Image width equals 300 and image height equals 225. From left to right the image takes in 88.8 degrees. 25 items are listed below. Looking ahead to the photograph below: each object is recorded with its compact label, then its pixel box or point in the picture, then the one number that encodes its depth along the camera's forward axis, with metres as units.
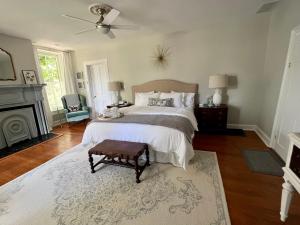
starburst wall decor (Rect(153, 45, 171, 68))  4.24
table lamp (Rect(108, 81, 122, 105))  4.73
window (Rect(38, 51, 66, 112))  4.86
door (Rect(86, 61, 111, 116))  5.22
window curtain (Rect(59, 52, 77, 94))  5.29
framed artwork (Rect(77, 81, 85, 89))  5.61
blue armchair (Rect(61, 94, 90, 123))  4.84
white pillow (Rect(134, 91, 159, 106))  4.09
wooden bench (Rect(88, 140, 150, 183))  2.13
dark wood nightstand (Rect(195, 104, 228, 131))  3.61
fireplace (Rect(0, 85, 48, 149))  3.53
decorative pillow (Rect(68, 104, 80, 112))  5.08
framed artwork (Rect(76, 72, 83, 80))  5.52
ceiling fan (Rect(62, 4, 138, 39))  2.32
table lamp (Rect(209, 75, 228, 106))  3.51
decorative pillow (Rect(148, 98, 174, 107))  3.74
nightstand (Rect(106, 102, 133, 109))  4.54
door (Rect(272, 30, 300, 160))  2.27
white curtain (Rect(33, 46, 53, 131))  4.43
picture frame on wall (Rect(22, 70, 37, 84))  4.00
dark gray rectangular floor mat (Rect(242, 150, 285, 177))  2.27
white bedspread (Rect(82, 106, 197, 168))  2.32
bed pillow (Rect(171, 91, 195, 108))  3.88
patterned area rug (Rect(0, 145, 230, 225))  1.63
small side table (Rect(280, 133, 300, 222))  1.27
